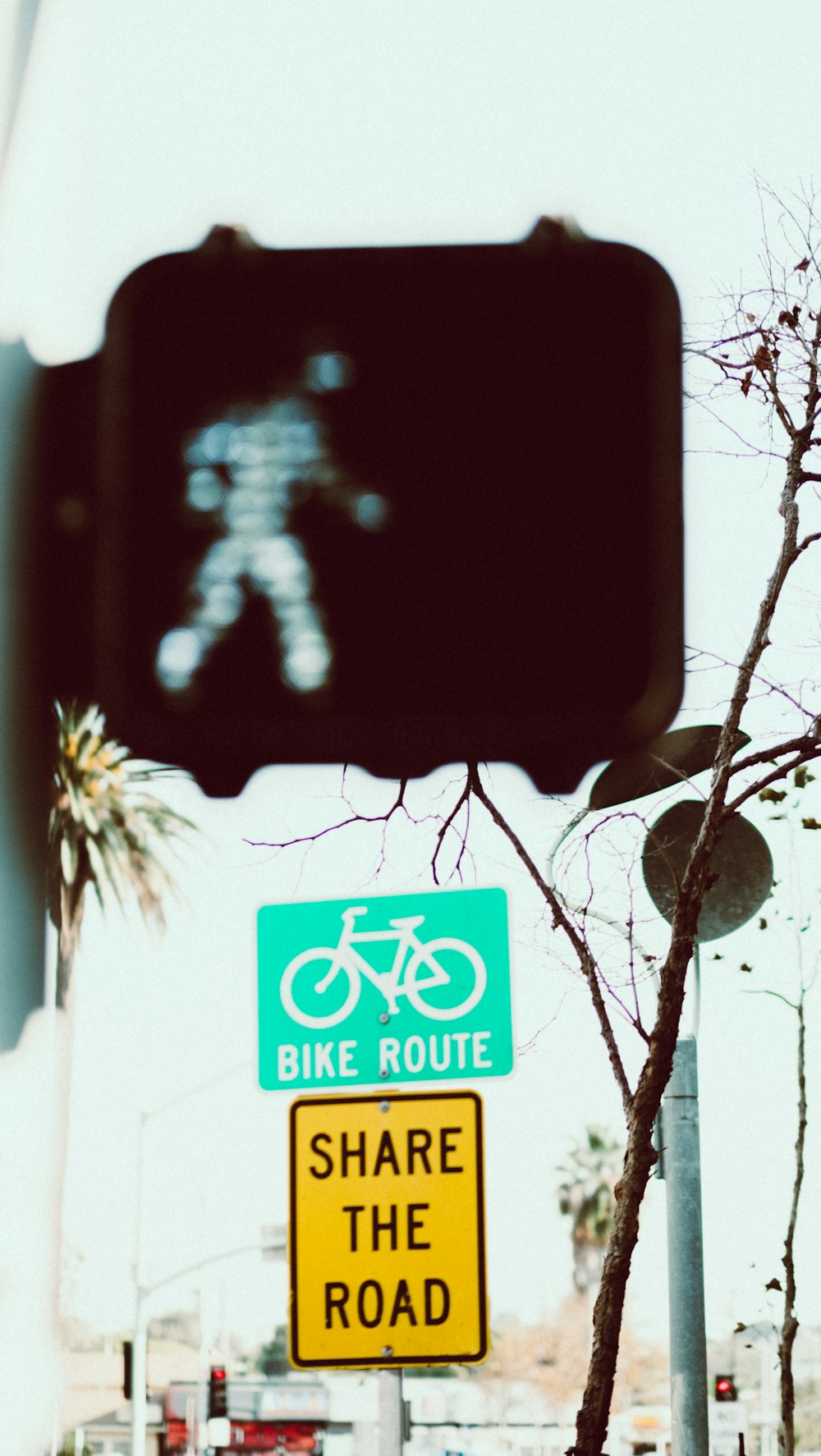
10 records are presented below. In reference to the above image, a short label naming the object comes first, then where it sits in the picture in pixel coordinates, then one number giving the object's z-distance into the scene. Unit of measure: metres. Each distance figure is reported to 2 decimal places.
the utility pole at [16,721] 1.33
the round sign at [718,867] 8.87
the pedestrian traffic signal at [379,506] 1.65
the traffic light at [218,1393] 29.11
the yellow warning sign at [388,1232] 4.49
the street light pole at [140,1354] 21.77
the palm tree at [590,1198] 63.12
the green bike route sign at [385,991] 4.78
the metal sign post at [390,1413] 4.62
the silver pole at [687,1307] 8.15
